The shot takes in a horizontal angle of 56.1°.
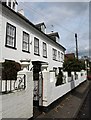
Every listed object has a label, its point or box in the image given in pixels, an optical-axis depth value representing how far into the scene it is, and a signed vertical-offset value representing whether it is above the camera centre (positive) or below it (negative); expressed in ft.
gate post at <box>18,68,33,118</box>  10.75 -3.35
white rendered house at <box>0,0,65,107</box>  19.26 +7.13
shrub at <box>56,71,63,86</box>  19.69 -3.76
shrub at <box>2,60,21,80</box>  10.12 -0.86
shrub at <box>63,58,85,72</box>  44.11 -0.28
